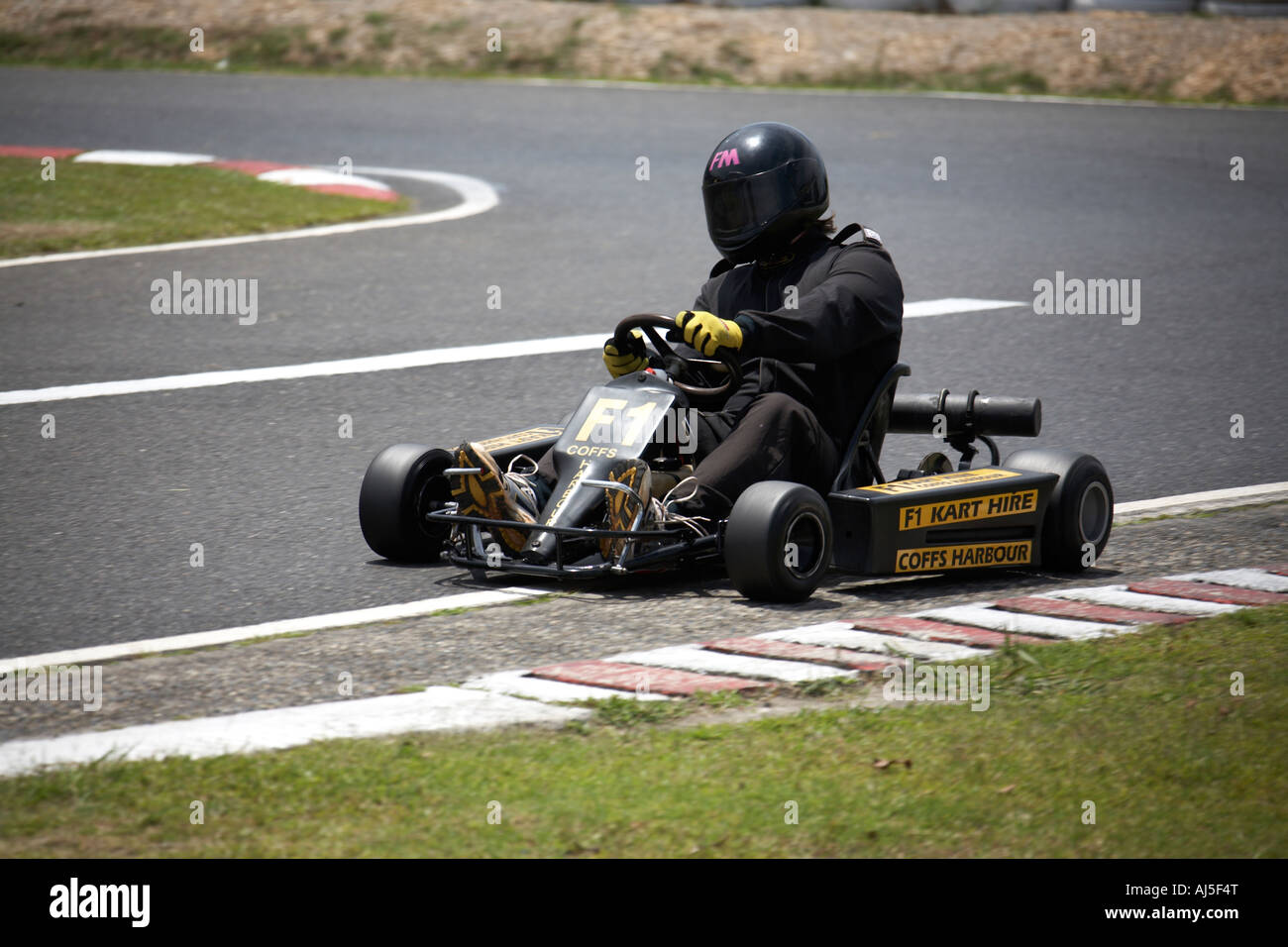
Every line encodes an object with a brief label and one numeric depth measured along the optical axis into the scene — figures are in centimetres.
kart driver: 1038
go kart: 1005
